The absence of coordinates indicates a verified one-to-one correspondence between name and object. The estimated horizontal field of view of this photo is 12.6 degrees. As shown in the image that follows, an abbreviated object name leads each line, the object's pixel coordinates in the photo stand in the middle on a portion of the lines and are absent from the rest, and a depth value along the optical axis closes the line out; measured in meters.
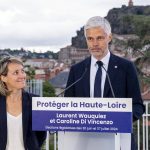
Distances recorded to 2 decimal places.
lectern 3.94
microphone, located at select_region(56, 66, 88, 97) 4.59
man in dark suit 4.42
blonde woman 4.59
